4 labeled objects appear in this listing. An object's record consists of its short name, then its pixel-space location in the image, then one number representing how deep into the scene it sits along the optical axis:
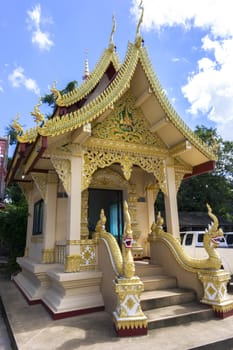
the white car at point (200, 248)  7.25
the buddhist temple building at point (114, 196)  4.26
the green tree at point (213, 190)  19.06
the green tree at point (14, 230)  9.63
